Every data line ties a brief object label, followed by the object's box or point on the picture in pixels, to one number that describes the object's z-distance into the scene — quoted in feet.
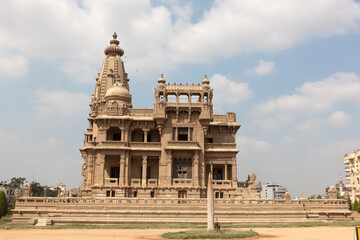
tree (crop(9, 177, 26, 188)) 404.57
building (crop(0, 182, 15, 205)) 344.12
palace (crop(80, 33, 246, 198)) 141.08
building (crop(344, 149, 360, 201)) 296.71
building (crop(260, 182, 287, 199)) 561.68
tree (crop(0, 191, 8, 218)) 149.11
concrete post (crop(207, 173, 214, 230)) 81.20
